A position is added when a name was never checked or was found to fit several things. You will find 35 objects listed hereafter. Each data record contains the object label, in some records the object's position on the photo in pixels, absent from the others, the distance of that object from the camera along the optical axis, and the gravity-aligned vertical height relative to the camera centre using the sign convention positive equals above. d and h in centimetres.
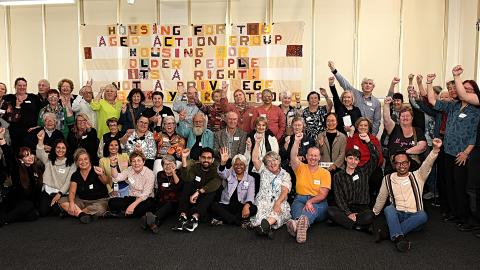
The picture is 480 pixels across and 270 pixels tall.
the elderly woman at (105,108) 596 -25
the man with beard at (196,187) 463 -105
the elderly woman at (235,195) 467 -114
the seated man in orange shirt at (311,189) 458 -105
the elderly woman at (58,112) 572 -30
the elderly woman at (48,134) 543 -55
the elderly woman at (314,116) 575 -35
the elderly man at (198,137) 546 -59
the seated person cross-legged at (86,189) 498 -113
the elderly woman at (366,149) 508 -68
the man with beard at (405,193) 418 -101
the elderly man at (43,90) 604 -1
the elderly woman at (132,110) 588 -28
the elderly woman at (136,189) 493 -112
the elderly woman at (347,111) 563 -28
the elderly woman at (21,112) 570 -29
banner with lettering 748 +55
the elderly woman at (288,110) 598 -30
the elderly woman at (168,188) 489 -109
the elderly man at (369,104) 582 -20
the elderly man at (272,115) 586 -34
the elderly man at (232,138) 539 -59
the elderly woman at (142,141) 536 -63
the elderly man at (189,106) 608 -23
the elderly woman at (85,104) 592 -20
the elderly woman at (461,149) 437 -59
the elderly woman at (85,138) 557 -61
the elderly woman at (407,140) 505 -58
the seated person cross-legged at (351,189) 466 -104
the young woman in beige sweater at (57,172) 512 -95
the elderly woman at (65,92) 590 -4
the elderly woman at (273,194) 452 -109
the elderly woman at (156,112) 586 -31
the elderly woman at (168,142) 528 -64
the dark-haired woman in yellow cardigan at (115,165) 516 -88
